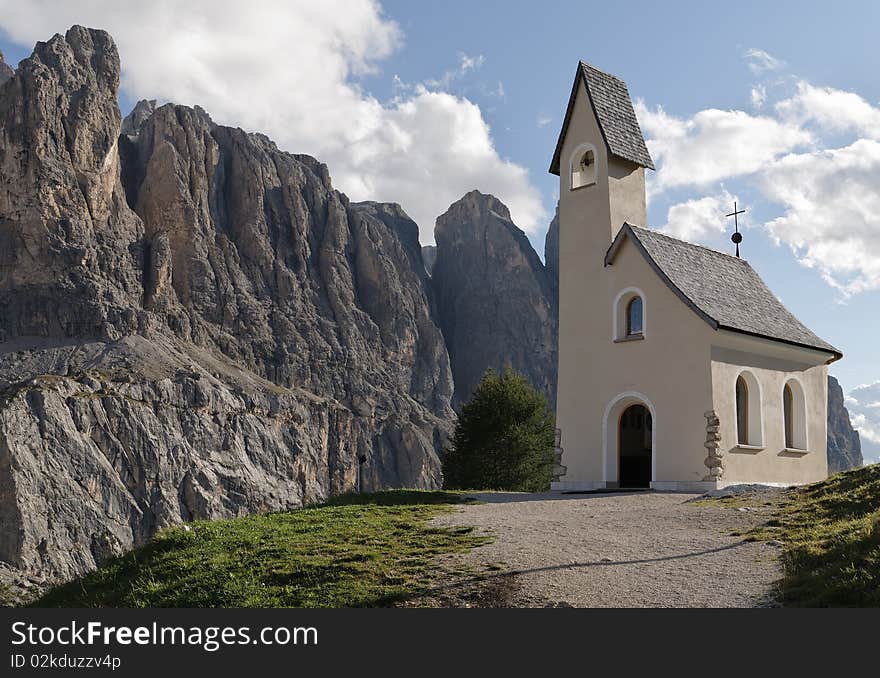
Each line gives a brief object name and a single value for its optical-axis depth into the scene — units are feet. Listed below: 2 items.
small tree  166.09
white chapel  89.76
